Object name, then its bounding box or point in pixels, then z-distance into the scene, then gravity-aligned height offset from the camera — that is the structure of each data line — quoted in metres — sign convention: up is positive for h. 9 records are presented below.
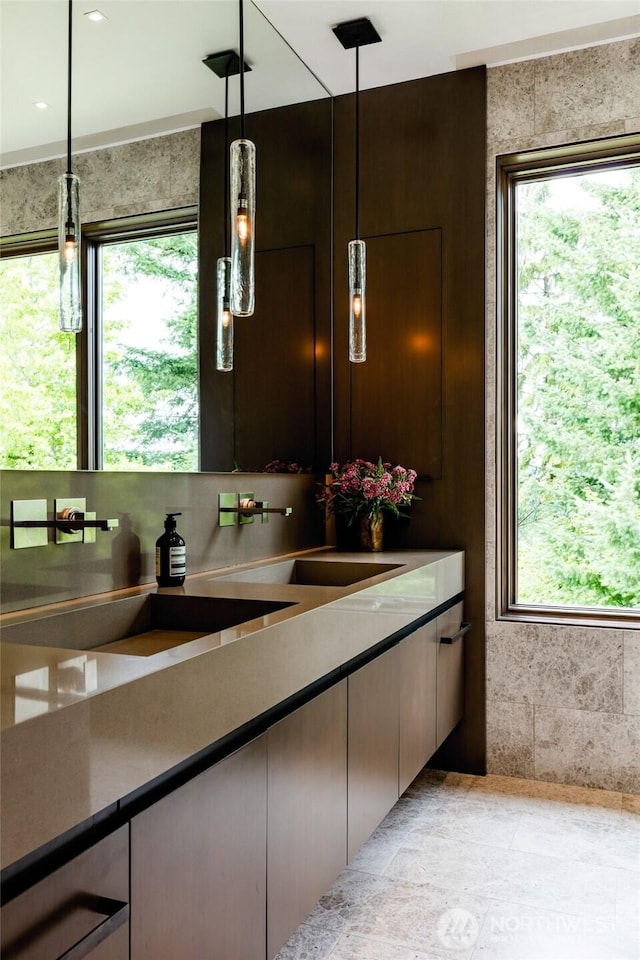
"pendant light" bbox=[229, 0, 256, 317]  1.84 +0.63
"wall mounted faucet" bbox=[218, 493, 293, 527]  2.36 -0.11
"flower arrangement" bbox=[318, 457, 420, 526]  2.91 -0.06
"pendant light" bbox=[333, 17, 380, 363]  2.58 +0.60
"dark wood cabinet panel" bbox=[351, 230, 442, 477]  3.09 +0.48
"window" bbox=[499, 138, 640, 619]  2.95 +0.37
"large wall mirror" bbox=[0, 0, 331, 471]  1.54 +0.64
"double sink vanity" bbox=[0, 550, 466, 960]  0.90 -0.48
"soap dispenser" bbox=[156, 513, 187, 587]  1.93 -0.22
